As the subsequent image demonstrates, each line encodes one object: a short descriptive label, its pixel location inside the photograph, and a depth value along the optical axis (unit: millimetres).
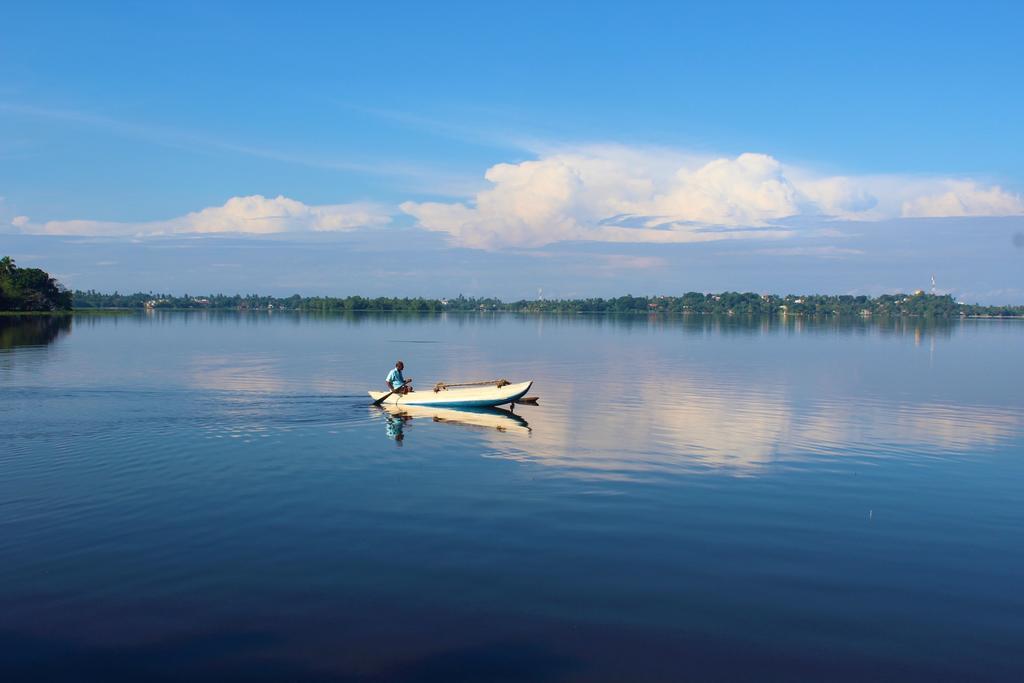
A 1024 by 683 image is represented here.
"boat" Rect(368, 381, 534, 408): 39250
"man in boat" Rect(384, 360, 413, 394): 40219
